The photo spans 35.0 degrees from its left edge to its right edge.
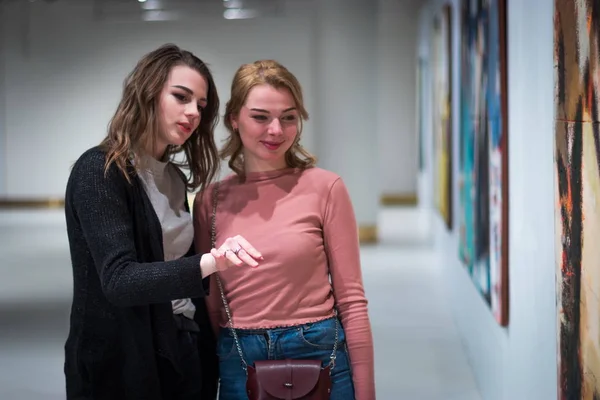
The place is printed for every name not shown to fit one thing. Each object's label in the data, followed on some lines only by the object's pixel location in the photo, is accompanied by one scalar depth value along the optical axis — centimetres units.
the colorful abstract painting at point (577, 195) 235
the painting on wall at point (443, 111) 817
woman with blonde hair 264
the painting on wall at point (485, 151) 425
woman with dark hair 236
